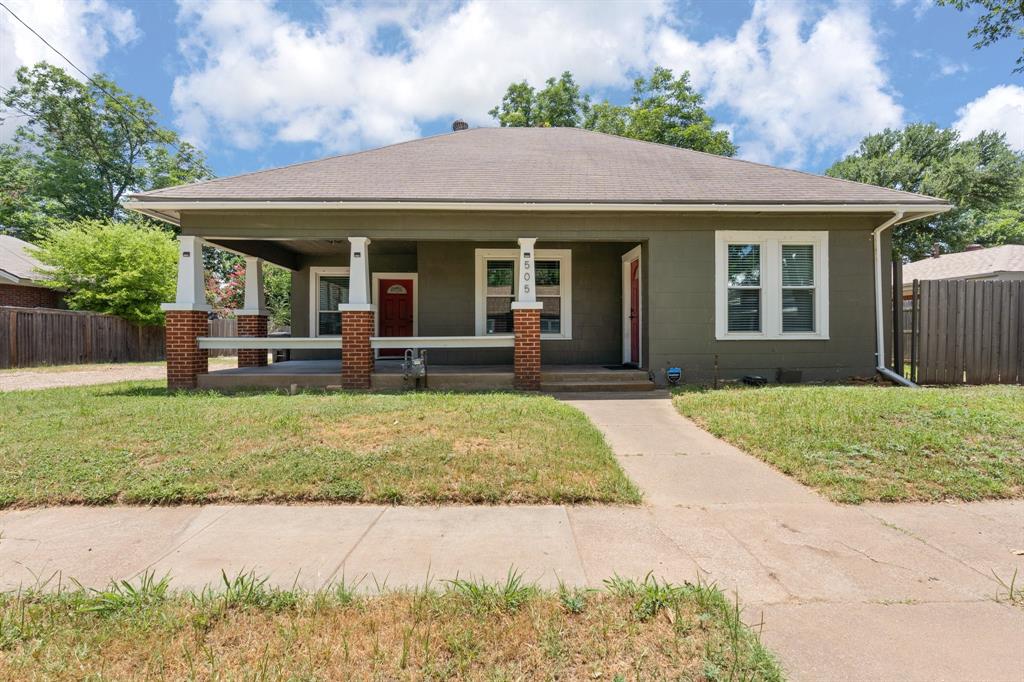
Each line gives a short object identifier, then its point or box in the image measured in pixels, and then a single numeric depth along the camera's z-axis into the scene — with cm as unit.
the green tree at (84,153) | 2809
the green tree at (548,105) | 2536
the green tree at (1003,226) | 3189
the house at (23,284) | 1877
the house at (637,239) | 858
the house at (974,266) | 1798
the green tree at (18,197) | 2773
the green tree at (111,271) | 1781
